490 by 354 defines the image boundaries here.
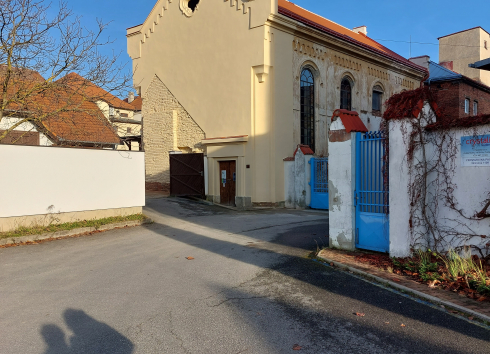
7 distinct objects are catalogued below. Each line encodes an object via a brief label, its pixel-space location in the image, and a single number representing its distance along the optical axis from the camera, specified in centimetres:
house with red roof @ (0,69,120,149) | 1149
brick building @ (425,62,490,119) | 2877
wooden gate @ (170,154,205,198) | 1992
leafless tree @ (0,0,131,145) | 1113
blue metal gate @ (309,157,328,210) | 1683
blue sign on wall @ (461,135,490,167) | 629
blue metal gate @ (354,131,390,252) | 762
